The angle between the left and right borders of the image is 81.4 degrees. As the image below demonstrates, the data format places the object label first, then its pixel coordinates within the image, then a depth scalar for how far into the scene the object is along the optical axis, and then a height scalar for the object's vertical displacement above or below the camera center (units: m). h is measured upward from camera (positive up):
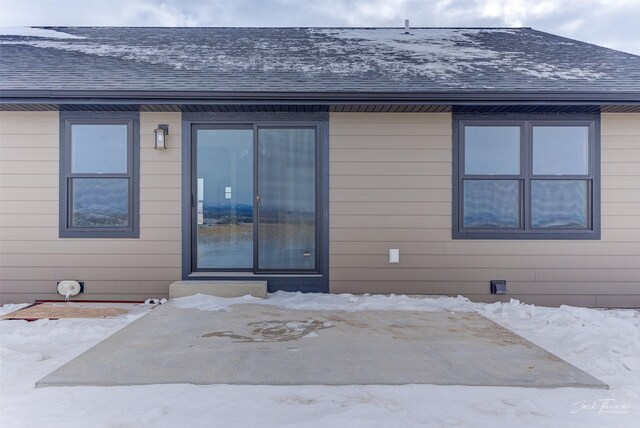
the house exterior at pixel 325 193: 4.43 +0.24
